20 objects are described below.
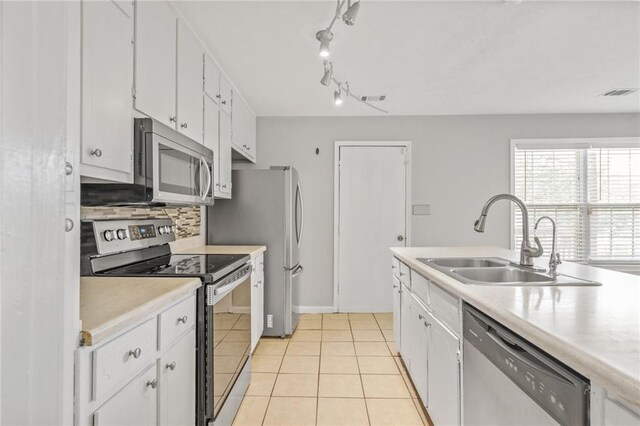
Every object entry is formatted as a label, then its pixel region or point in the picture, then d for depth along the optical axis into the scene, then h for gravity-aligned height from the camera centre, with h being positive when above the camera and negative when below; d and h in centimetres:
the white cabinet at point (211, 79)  251 +100
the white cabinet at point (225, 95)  286 +100
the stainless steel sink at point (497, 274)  184 -33
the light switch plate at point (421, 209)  424 +6
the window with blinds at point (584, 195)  420 +24
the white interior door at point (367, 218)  423 -5
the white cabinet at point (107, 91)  129 +48
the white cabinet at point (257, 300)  279 -73
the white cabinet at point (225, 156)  287 +48
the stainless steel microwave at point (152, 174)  161 +19
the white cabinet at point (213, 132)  253 +61
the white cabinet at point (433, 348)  151 -70
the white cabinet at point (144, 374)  90 -50
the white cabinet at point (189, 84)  207 +81
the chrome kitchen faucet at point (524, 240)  184 -14
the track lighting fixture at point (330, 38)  153 +89
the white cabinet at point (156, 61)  164 +77
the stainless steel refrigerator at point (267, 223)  329 -9
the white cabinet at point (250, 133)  379 +90
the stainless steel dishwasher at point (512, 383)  80 -46
